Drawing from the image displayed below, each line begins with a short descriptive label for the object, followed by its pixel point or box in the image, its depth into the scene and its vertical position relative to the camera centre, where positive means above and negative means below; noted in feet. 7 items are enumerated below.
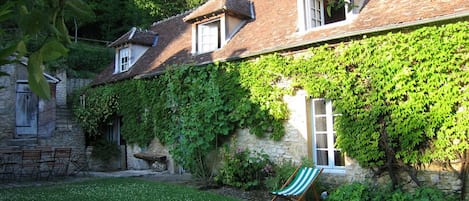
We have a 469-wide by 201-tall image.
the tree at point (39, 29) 2.72 +0.82
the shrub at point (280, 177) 27.66 -4.13
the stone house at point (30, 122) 41.98 +0.64
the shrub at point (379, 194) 21.84 -4.60
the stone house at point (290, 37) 25.23 +7.39
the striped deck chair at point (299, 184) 22.25 -4.00
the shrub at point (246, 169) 29.63 -3.74
